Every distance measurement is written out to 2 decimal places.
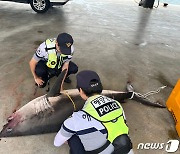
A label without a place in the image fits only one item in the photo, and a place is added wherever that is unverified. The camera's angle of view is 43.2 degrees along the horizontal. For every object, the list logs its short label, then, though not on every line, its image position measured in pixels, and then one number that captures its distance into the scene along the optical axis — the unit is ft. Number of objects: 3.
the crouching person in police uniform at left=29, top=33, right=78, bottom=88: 8.66
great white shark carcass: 8.11
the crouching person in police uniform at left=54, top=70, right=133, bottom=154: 5.33
